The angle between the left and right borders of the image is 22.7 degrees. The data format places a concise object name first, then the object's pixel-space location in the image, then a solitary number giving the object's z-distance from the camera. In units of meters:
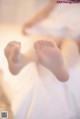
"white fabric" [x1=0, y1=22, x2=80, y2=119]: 0.56
